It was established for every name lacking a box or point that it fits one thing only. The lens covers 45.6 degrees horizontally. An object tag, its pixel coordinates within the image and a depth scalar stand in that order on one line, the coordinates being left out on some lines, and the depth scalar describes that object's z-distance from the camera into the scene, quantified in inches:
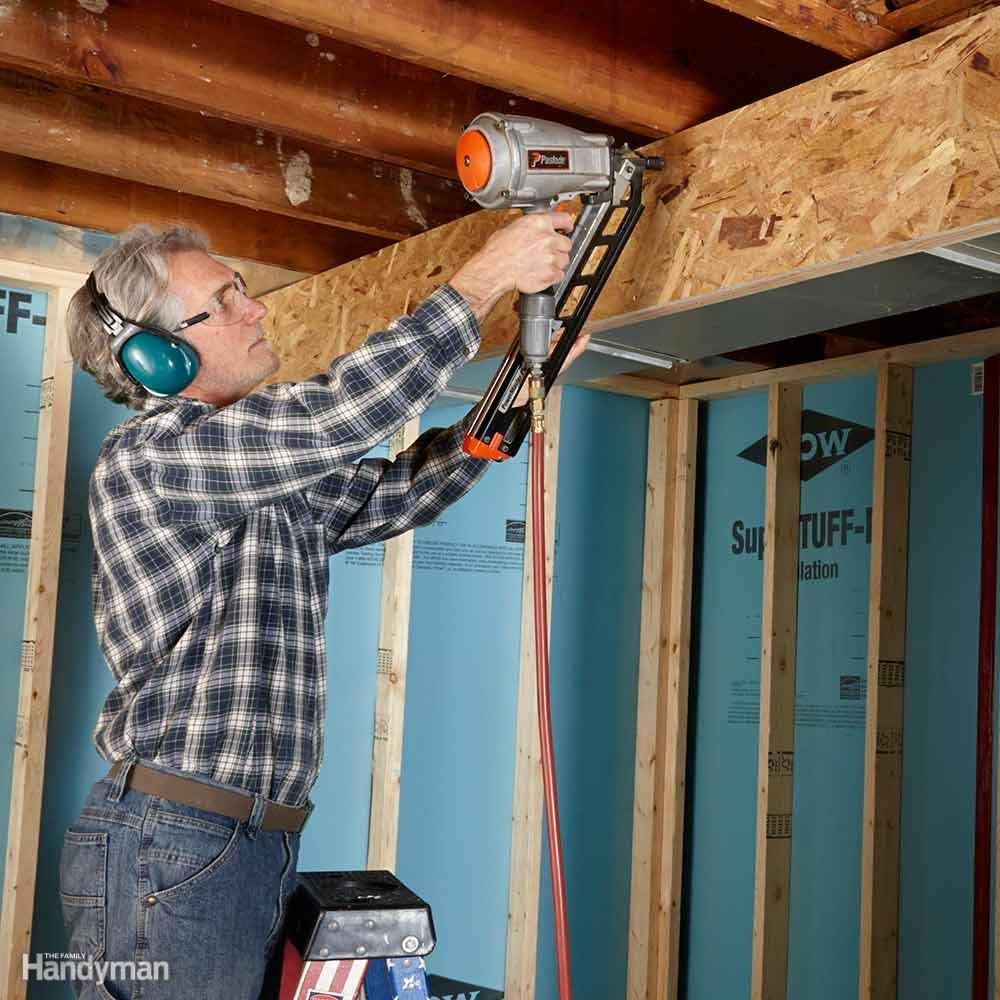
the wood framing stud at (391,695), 128.3
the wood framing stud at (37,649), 108.5
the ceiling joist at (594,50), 71.0
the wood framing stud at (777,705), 140.7
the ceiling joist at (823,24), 68.0
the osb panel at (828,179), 61.4
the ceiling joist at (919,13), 70.3
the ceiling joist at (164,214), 109.8
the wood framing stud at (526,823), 139.9
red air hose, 64.9
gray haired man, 65.8
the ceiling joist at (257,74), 79.0
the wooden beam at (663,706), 154.5
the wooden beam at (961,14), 71.5
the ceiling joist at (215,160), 94.7
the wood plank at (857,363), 127.3
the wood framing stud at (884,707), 129.1
